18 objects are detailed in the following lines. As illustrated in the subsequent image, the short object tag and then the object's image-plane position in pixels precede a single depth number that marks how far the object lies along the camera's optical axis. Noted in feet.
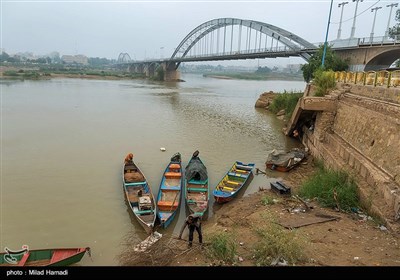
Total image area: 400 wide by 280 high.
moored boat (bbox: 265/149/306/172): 46.85
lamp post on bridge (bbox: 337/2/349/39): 105.91
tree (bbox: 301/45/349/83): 87.20
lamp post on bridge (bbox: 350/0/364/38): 101.91
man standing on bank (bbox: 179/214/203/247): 23.15
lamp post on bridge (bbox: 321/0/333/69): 70.41
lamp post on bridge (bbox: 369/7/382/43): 105.86
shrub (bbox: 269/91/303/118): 91.25
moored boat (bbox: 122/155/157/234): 28.73
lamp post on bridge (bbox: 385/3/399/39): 104.27
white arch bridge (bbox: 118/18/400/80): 79.43
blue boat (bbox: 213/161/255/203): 34.81
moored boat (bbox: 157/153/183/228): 29.84
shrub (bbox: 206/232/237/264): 20.86
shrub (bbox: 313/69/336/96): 58.08
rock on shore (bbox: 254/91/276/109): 117.29
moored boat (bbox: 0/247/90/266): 21.59
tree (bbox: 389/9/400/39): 88.84
